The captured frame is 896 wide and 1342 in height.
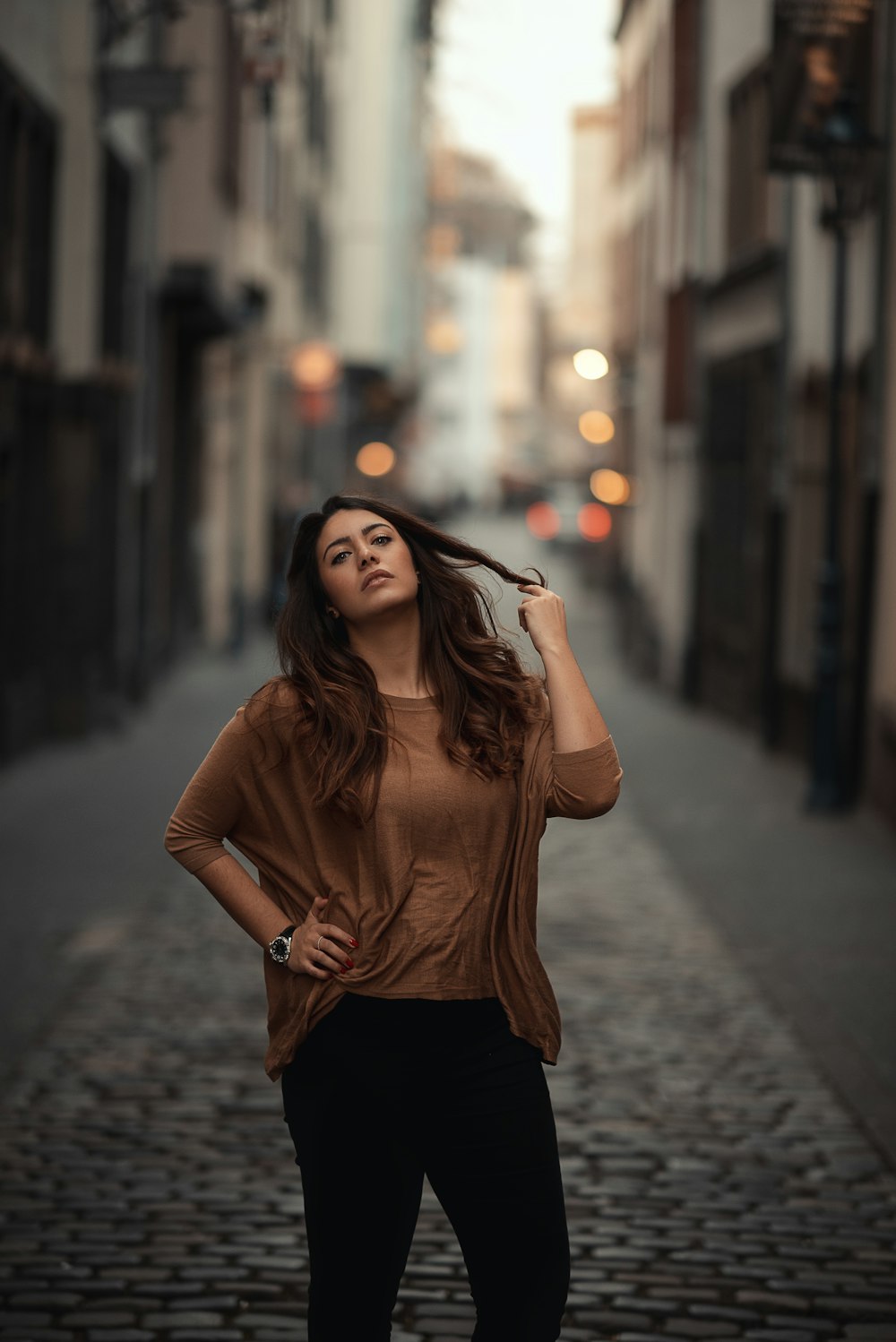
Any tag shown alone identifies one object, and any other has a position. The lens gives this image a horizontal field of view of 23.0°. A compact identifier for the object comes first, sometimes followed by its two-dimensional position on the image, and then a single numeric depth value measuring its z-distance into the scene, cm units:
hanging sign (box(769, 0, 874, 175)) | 1466
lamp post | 1451
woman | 350
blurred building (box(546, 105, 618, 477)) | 4109
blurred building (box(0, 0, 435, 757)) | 1719
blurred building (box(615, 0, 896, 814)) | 1479
